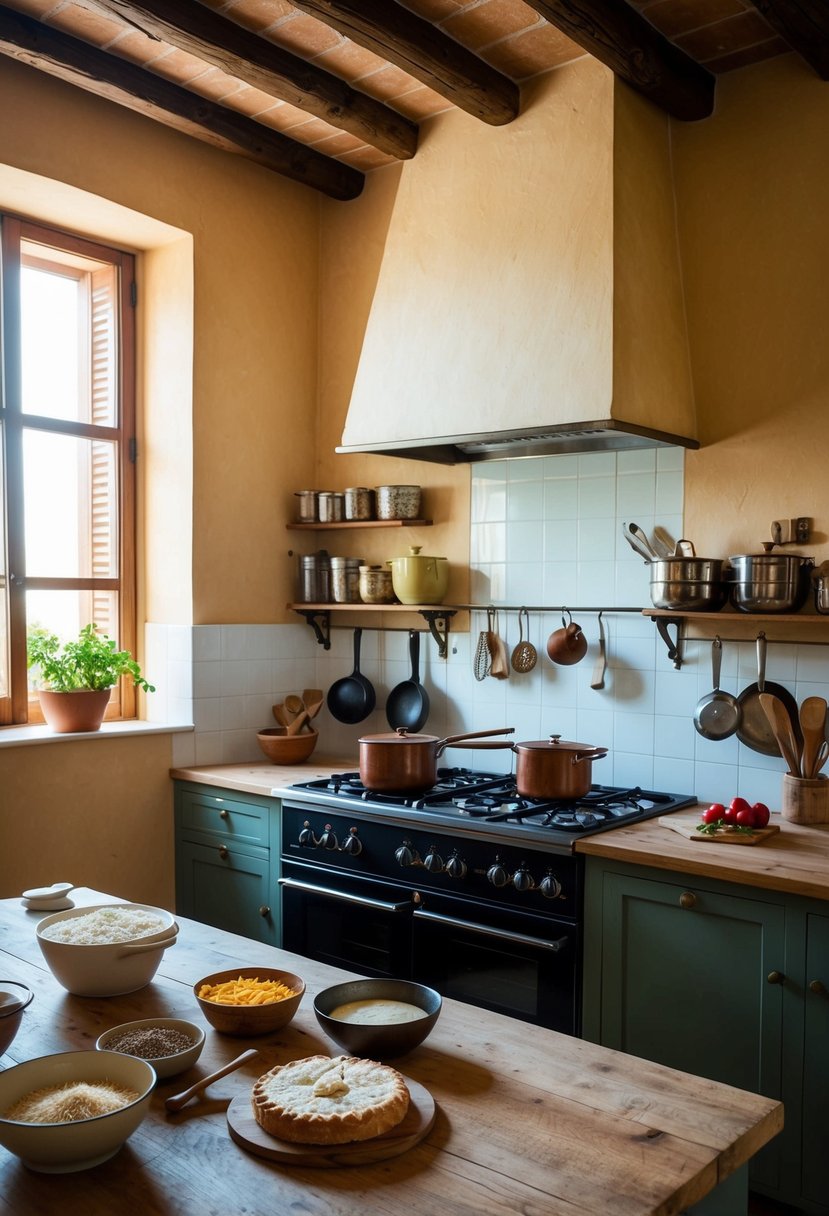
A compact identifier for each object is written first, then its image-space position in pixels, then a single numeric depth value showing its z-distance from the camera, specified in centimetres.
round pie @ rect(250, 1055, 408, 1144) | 116
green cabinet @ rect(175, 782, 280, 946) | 333
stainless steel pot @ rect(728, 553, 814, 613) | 275
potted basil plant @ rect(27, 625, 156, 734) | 330
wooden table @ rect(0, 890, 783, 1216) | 107
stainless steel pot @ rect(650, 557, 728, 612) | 287
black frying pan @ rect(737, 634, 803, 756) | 288
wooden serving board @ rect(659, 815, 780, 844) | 251
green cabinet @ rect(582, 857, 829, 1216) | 224
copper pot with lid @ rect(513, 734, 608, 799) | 289
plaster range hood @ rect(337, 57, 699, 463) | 280
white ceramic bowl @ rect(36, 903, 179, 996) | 156
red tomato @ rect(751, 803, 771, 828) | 260
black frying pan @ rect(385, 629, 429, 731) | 369
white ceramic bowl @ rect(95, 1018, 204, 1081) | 130
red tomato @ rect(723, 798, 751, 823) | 260
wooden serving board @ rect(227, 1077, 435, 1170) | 114
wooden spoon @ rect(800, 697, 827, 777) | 268
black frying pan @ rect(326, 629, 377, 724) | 388
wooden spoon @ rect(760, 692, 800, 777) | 269
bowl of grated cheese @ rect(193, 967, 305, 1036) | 144
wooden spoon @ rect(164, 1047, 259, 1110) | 124
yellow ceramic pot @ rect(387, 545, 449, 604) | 352
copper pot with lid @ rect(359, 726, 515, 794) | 305
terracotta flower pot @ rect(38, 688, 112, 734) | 332
